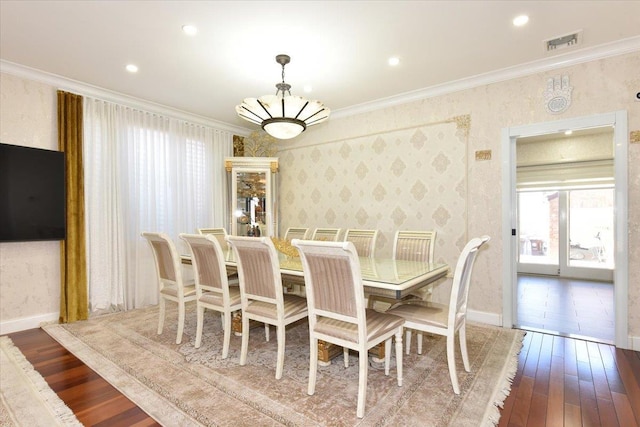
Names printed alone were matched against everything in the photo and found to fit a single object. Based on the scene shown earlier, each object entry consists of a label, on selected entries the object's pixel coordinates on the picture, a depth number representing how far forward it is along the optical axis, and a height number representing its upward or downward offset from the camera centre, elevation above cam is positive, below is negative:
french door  6.00 -0.42
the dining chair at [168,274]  2.94 -0.58
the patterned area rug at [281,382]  1.87 -1.18
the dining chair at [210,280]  2.64 -0.58
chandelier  2.90 +0.96
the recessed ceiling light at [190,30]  2.57 +1.49
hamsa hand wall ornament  3.13 +1.15
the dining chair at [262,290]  2.29 -0.58
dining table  2.01 -0.44
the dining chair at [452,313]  2.03 -0.71
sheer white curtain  3.82 +0.30
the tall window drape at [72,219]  3.55 -0.05
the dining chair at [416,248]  2.93 -0.35
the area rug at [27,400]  1.85 -1.18
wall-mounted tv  3.24 +0.21
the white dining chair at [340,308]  1.86 -0.58
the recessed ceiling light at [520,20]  2.49 +1.50
